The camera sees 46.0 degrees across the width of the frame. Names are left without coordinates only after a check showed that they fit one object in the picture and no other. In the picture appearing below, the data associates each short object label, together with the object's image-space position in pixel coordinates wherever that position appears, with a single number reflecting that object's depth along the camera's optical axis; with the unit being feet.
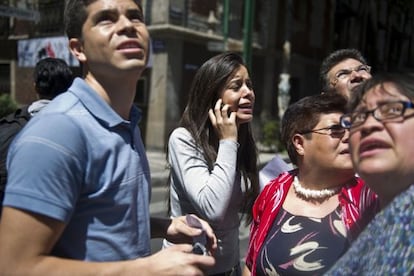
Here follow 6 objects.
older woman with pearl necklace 6.30
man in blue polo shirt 4.08
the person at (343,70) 9.14
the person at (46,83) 9.92
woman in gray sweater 6.76
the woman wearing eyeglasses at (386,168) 3.76
